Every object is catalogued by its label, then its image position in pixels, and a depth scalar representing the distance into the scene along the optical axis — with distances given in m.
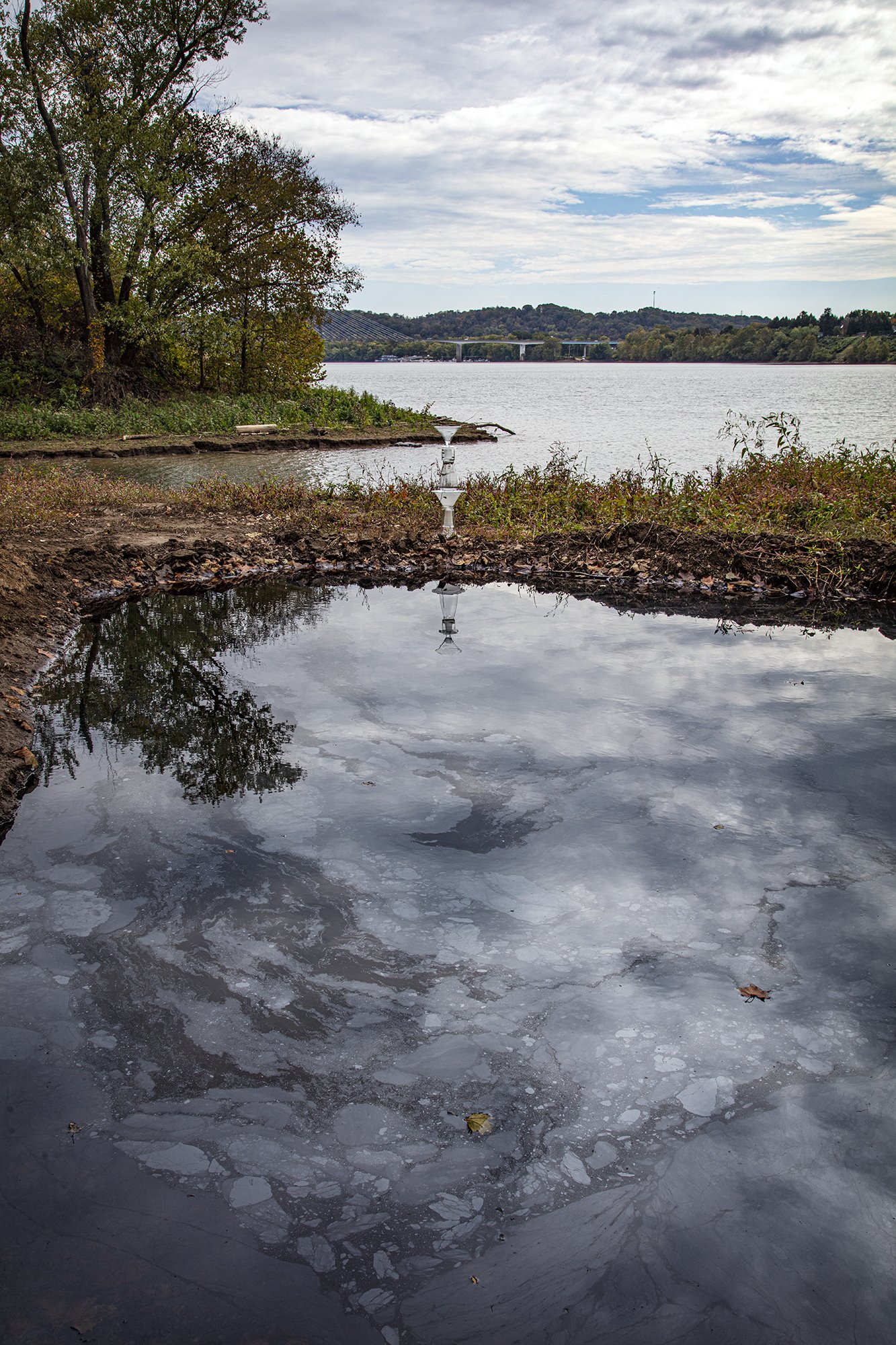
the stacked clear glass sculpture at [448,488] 12.12
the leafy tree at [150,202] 26.56
